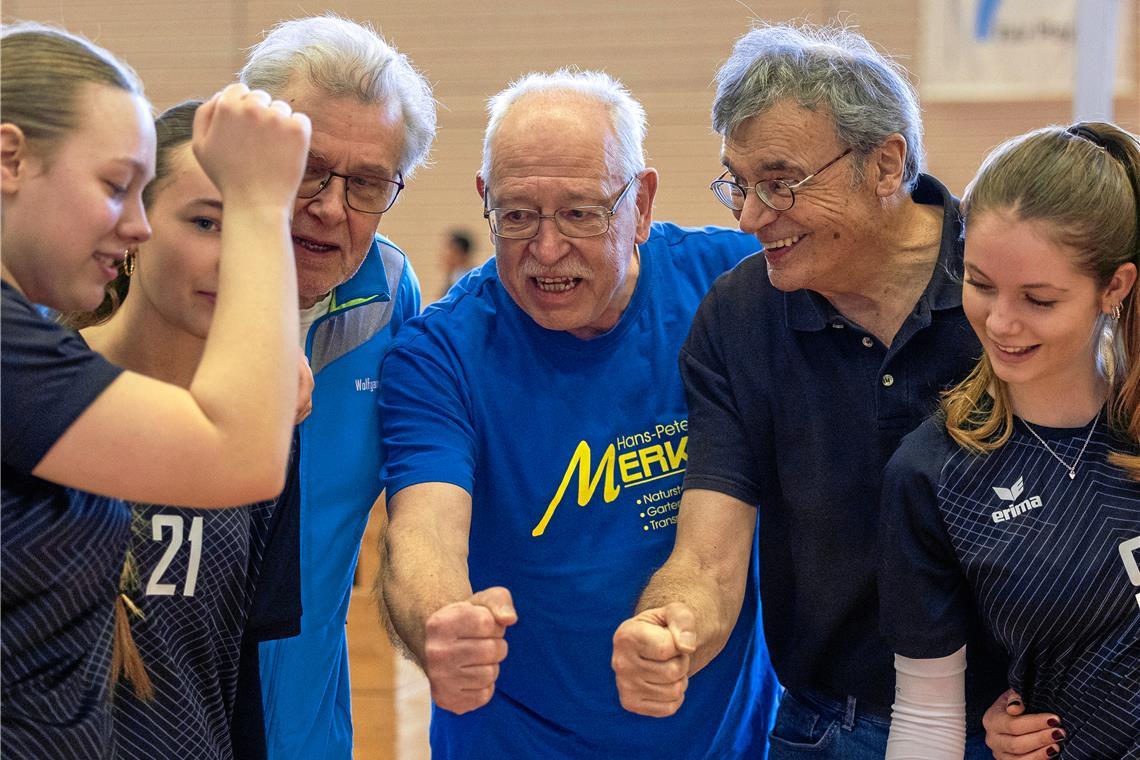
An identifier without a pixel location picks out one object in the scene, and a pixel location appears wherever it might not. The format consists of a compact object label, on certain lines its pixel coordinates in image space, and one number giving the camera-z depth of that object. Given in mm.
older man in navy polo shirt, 2096
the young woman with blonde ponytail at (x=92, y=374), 1239
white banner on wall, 8461
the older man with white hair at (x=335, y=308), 2211
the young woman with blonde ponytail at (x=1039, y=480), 1740
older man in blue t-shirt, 2305
